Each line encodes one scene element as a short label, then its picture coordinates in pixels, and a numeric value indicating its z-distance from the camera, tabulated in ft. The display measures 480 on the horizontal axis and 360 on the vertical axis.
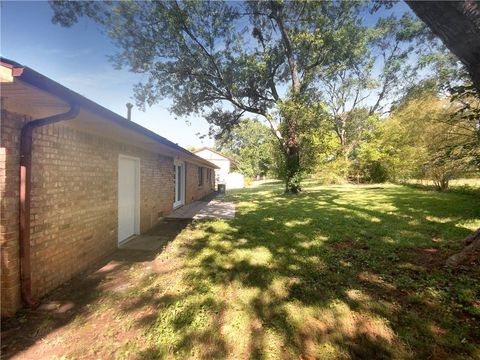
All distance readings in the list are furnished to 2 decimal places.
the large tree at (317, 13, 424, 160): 49.37
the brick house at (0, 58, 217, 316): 8.68
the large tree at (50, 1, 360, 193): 38.75
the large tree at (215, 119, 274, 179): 142.72
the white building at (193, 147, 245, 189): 98.17
